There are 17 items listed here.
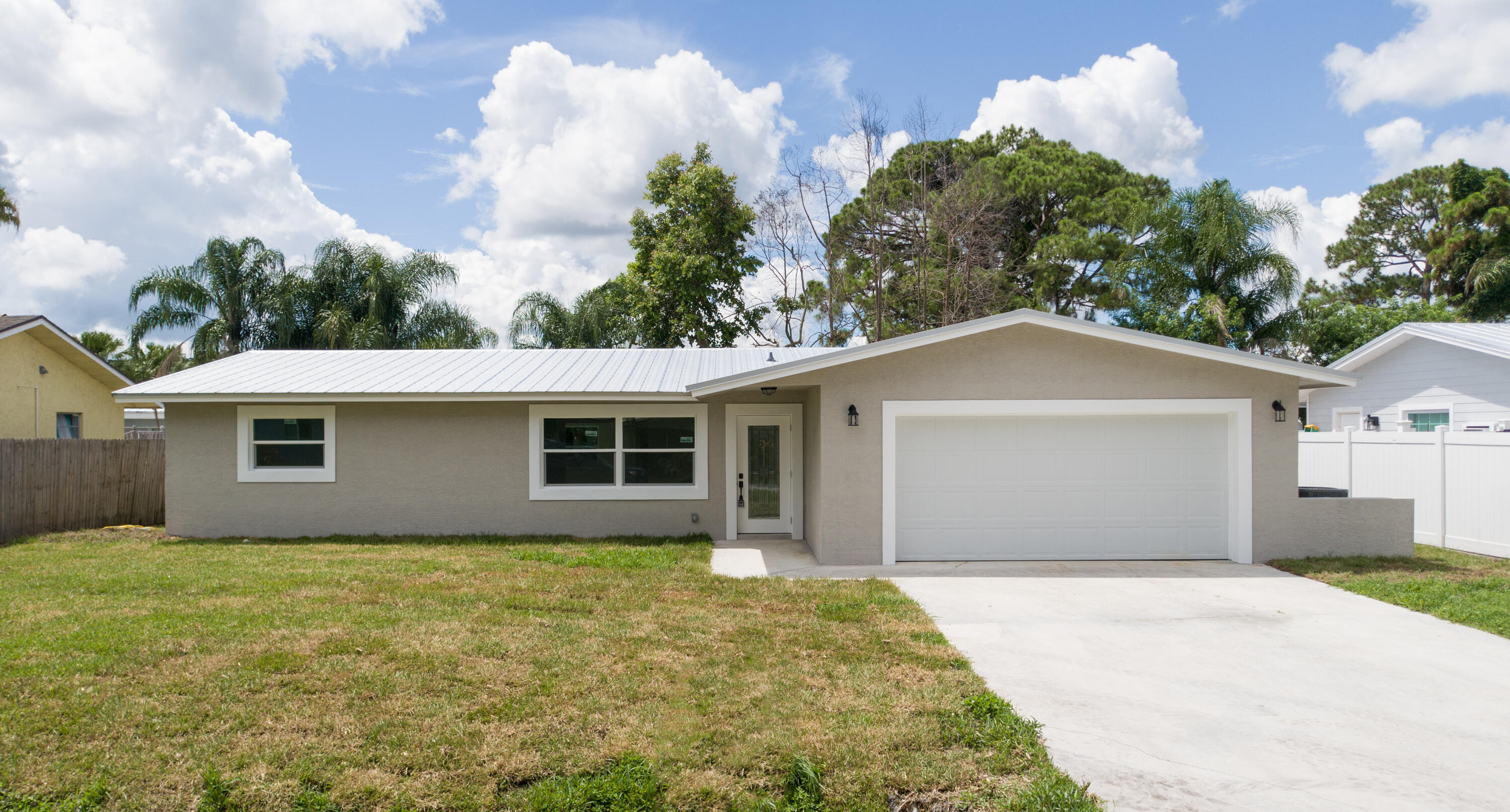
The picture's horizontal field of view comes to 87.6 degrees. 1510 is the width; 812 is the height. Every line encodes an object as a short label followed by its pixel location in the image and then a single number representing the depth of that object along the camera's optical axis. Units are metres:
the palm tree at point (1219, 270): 19.25
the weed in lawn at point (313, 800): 3.76
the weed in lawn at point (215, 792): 3.78
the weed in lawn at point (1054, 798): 3.72
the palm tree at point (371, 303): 23.03
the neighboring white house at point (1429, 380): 13.16
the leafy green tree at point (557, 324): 23.45
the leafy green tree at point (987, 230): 22.95
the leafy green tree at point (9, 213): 20.84
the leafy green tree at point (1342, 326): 22.59
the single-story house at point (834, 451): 9.95
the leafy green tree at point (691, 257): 23.48
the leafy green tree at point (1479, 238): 25.88
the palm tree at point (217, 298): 22.75
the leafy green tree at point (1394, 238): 31.05
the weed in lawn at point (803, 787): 3.82
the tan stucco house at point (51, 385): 16.73
